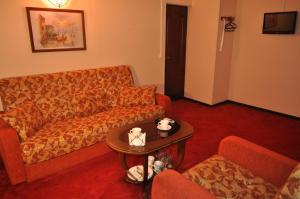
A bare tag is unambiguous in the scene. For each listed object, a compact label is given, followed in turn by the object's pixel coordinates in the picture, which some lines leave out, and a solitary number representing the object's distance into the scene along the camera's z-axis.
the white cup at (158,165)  2.16
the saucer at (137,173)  2.13
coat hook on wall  4.19
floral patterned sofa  2.20
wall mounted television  3.64
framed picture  2.85
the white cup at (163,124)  2.25
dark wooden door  4.44
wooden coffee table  1.92
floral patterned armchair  1.43
